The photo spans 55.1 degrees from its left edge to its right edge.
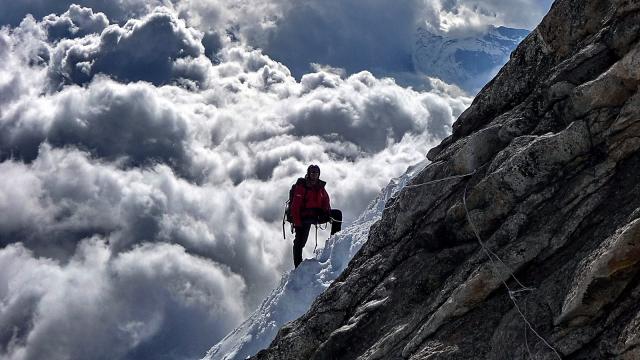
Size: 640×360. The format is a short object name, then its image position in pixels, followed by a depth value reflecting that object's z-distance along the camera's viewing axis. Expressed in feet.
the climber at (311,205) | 67.92
